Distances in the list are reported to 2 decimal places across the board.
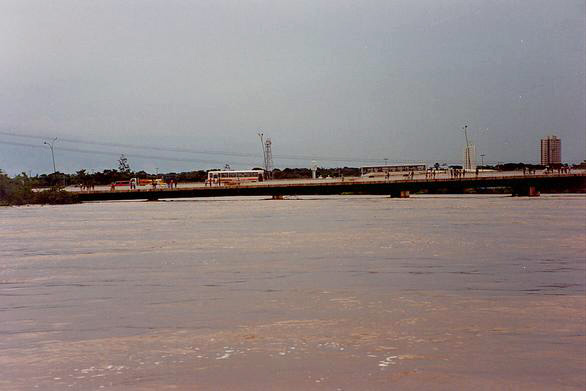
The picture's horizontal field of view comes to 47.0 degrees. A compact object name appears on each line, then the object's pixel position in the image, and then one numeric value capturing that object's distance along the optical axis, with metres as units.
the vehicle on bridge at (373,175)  179.62
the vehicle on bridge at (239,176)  175.25
